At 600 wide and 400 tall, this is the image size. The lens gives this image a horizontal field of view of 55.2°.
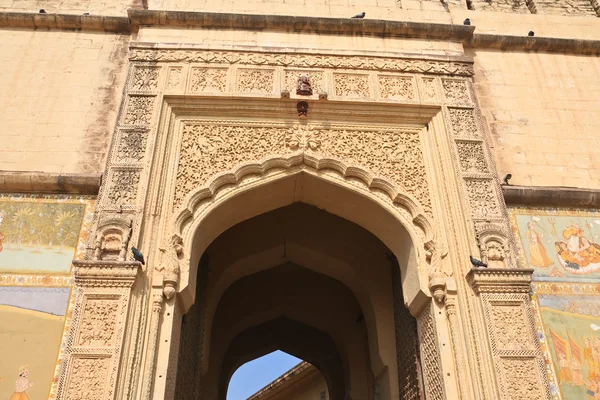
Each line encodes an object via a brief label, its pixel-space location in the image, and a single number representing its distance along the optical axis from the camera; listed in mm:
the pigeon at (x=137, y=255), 4559
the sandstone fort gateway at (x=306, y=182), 4531
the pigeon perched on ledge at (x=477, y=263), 4754
